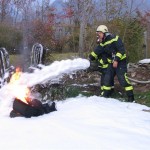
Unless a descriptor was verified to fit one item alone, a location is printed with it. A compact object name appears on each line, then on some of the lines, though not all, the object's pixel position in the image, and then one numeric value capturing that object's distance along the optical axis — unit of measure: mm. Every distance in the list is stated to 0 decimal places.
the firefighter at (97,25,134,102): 6998
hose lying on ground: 7894
